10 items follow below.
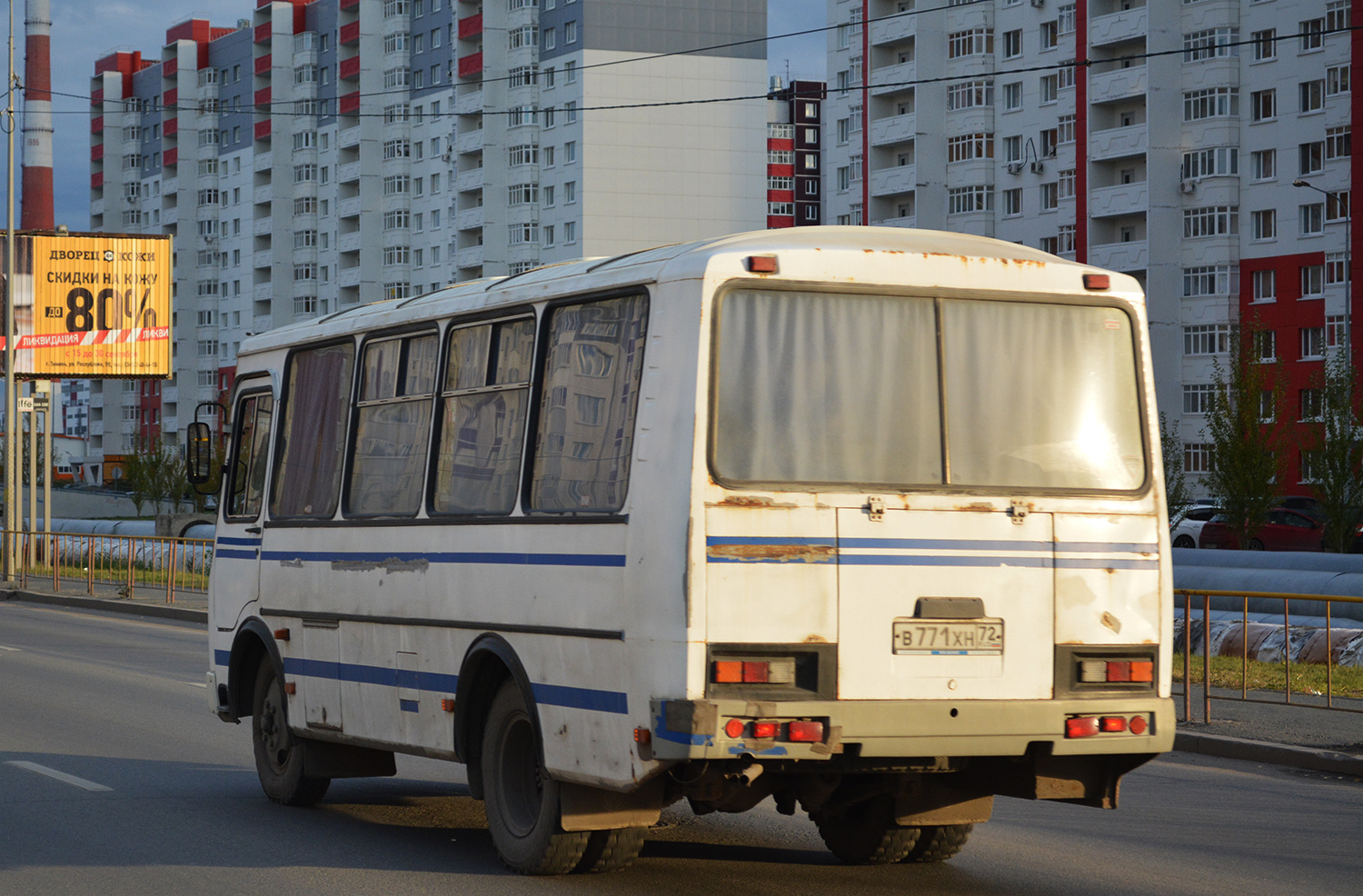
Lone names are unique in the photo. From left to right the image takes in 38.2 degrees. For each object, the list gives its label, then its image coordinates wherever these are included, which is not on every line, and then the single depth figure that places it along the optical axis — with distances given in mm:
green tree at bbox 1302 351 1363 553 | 52344
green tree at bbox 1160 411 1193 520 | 58375
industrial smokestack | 94000
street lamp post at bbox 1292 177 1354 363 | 69688
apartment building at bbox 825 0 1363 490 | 75625
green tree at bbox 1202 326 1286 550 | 54531
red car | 57594
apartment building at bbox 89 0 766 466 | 111250
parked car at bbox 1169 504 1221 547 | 61809
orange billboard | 44656
